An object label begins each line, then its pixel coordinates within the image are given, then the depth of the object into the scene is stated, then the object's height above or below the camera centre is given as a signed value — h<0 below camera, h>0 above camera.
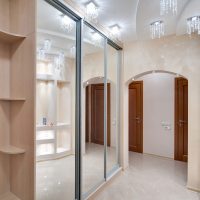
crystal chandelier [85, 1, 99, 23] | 2.49 +1.37
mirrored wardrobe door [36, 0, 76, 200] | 2.41 -0.05
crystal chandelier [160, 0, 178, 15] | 2.40 +1.36
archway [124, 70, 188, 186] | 4.15 -0.18
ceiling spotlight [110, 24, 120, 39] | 3.27 +1.38
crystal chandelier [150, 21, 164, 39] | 3.11 +1.37
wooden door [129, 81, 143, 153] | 5.52 -0.51
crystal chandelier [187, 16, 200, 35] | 2.82 +1.29
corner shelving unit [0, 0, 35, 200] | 1.67 +0.01
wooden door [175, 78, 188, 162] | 4.72 -0.52
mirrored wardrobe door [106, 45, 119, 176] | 3.88 -0.13
